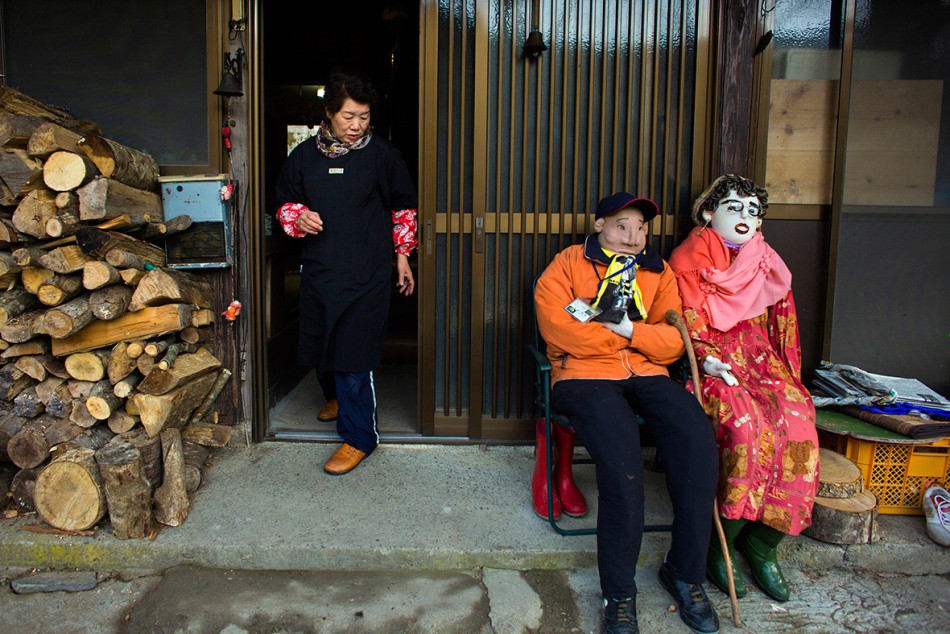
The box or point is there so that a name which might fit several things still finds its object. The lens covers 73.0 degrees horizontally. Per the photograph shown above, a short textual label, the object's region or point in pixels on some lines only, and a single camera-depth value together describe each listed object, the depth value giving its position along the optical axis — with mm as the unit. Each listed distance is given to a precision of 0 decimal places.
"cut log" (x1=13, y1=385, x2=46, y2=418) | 3002
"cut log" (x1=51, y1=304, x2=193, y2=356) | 3000
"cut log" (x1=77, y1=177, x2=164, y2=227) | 2908
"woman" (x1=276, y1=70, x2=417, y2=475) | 3328
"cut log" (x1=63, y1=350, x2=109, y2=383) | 2994
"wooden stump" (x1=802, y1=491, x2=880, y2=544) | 2762
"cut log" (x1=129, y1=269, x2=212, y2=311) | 3045
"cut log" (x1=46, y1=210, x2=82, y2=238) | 2854
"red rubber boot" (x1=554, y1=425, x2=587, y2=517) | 2988
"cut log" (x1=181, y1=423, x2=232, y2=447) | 3414
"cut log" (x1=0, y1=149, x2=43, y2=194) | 2807
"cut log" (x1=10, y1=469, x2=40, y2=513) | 2928
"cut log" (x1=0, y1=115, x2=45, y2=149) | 2846
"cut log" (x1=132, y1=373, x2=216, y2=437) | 3045
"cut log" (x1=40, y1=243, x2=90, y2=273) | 2850
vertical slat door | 3465
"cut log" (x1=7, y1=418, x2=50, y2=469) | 2926
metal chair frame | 2799
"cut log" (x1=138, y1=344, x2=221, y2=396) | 3100
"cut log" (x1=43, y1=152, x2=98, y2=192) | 2873
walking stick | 2426
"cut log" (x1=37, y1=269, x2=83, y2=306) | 2871
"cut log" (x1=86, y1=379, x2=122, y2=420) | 2989
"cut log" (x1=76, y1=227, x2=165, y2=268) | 2887
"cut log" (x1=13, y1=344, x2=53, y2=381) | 2990
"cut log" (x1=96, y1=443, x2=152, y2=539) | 2707
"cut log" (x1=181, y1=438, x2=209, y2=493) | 3129
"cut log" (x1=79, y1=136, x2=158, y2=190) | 3016
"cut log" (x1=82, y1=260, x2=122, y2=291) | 2906
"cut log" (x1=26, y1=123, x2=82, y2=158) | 2832
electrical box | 3395
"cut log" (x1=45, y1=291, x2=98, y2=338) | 2818
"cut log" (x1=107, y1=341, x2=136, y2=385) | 3031
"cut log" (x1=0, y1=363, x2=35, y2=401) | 2977
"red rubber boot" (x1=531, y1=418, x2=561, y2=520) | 2955
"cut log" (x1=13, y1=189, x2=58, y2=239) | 2850
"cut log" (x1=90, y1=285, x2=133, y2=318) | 2912
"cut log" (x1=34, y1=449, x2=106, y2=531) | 2744
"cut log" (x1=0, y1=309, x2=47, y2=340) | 2840
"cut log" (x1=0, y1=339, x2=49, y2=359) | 2941
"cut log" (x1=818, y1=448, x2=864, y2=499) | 2783
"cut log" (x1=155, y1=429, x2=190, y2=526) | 2848
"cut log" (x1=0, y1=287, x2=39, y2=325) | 2844
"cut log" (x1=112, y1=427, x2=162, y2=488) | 2920
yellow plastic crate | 3006
